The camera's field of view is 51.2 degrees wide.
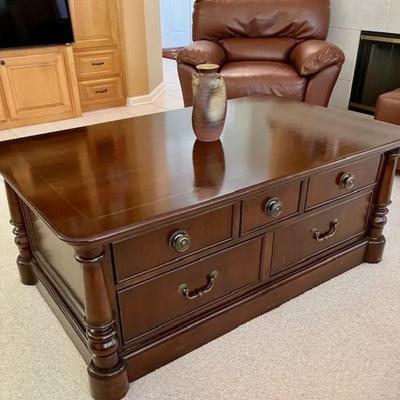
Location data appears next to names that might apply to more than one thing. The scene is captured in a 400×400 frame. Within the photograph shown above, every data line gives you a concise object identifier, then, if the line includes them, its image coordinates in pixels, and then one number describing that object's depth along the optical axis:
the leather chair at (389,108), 2.46
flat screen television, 3.23
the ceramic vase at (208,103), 1.43
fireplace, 3.52
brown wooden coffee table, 1.09
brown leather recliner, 3.00
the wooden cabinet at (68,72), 3.47
